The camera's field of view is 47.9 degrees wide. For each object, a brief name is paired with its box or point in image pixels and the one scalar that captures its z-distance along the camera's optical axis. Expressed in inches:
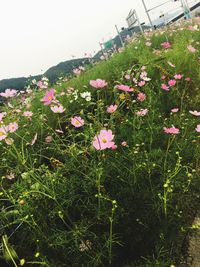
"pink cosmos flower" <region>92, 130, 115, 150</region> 44.7
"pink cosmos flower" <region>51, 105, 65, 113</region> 57.8
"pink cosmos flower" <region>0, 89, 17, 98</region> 70.3
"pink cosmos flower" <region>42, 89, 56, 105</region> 55.8
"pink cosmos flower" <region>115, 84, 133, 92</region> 57.3
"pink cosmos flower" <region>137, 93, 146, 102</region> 66.8
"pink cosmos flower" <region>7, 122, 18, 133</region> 51.8
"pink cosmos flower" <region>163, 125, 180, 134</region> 49.7
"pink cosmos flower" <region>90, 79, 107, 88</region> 57.7
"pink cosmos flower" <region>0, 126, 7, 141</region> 44.9
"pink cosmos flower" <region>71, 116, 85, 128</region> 53.0
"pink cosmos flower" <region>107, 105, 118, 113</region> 60.7
